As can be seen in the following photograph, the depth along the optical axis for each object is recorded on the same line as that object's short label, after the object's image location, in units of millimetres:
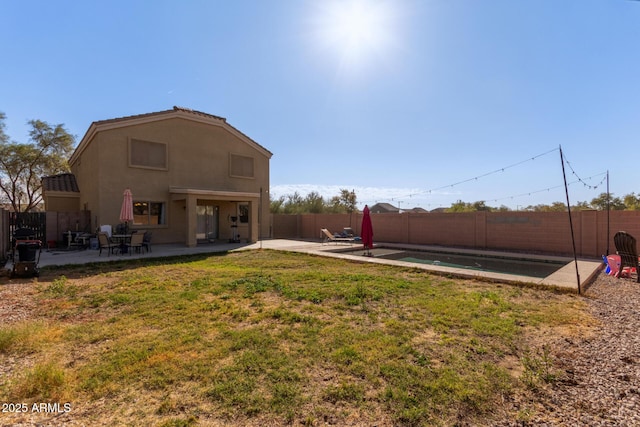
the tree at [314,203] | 29969
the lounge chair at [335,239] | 18344
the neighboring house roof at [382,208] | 57784
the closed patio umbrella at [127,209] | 13641
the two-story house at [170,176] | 15547
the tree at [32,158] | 28359
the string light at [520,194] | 11911
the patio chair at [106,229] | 14097
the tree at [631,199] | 22495
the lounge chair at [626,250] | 8534
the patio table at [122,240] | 12779
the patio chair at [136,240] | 12750
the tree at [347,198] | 47100
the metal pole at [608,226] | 11863
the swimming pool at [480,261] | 10516
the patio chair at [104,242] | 12221
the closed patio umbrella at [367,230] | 13500
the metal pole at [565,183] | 6893
